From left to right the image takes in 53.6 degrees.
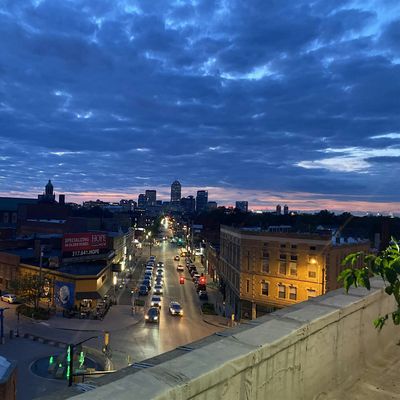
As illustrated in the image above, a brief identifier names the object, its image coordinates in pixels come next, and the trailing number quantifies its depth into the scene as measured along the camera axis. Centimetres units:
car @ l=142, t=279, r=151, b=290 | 6669
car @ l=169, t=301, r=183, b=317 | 4884
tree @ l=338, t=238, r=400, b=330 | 405
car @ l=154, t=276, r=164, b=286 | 6543
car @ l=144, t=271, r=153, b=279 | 7521
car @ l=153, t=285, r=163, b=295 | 6147
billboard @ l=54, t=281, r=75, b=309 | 4966
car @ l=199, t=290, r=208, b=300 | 6047
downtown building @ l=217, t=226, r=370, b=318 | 4531
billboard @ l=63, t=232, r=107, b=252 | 5538
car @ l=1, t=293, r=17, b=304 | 5197
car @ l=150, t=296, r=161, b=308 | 5306
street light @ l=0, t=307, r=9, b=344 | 3559
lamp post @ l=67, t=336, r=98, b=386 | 1962
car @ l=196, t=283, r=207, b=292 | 6681
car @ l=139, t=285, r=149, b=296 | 6244
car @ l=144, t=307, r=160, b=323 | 4572
